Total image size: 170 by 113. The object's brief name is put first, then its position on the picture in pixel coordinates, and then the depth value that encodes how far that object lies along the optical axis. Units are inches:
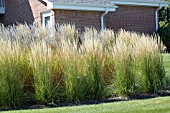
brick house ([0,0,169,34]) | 876.9
